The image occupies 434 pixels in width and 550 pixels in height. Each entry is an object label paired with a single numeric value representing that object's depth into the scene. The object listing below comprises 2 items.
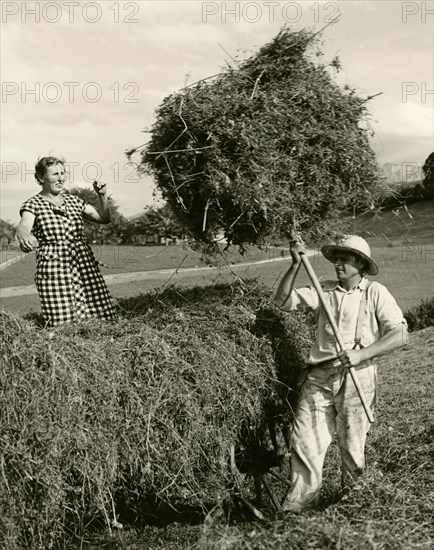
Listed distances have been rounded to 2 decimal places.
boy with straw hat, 4.79
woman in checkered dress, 5.53
